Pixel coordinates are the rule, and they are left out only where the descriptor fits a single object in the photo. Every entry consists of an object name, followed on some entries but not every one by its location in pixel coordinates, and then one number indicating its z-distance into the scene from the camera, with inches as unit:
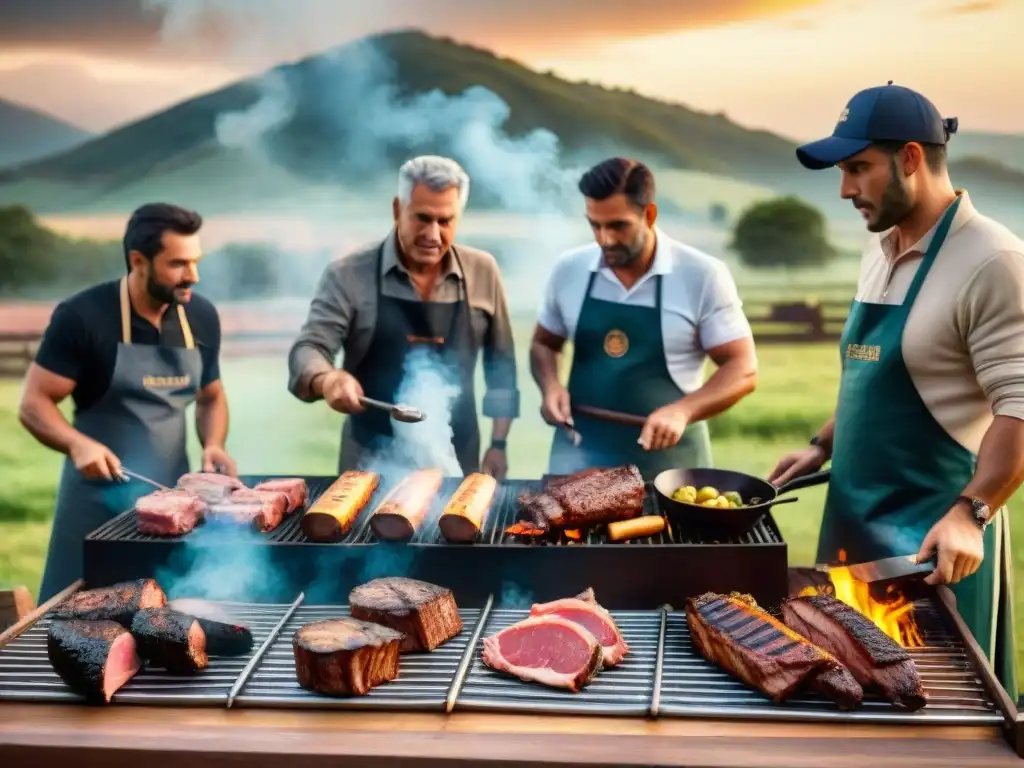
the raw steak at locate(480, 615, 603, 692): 117.4
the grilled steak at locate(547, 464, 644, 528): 149.1
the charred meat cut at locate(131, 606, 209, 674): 120.0
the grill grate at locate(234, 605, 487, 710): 113.0
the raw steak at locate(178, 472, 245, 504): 161.6
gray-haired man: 207.8
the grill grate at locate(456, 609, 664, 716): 111.5
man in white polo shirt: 209.9
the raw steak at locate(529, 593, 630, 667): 123.7
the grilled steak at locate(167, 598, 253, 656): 124.0
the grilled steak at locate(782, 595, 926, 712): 110.7
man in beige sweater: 139.6
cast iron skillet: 140.8
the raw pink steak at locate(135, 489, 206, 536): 149.8
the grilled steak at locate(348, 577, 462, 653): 125.9
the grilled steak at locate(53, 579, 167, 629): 130.3
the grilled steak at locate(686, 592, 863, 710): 111.8
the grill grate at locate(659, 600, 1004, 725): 109.2
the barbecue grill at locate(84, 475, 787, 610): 139.1
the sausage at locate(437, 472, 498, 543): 143.9
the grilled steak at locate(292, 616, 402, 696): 113.2
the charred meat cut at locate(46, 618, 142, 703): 113.0
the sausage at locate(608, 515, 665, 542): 146.0
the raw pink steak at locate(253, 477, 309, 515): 162.7
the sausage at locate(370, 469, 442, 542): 144.0
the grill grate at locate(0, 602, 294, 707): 114.7
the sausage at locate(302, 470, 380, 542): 146.6
